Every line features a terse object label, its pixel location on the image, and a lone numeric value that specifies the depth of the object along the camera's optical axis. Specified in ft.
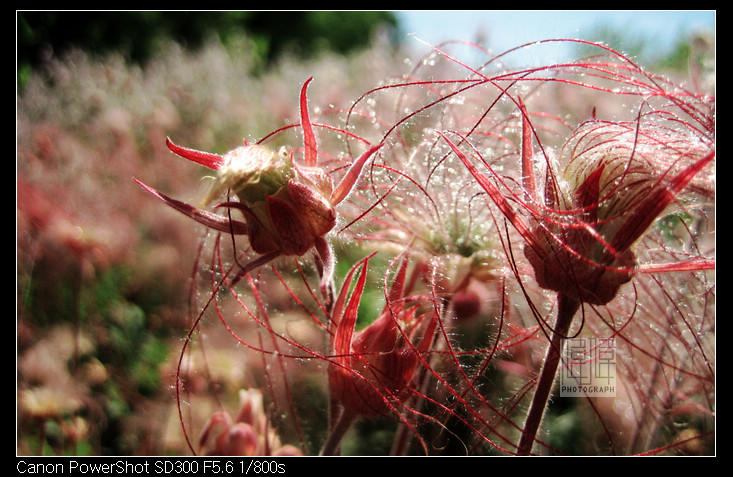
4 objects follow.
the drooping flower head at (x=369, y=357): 0.38
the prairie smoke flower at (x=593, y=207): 0.34
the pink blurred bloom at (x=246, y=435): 0.42
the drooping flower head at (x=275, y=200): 0.34
